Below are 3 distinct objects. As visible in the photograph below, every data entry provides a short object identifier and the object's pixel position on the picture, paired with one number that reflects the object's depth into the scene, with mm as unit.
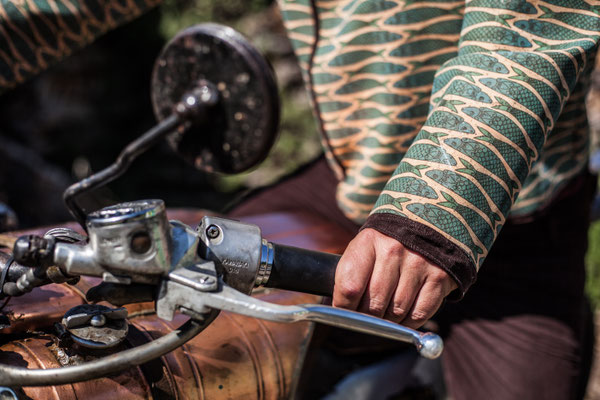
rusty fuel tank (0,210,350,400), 781
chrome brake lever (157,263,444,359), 687
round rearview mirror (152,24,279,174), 1172
